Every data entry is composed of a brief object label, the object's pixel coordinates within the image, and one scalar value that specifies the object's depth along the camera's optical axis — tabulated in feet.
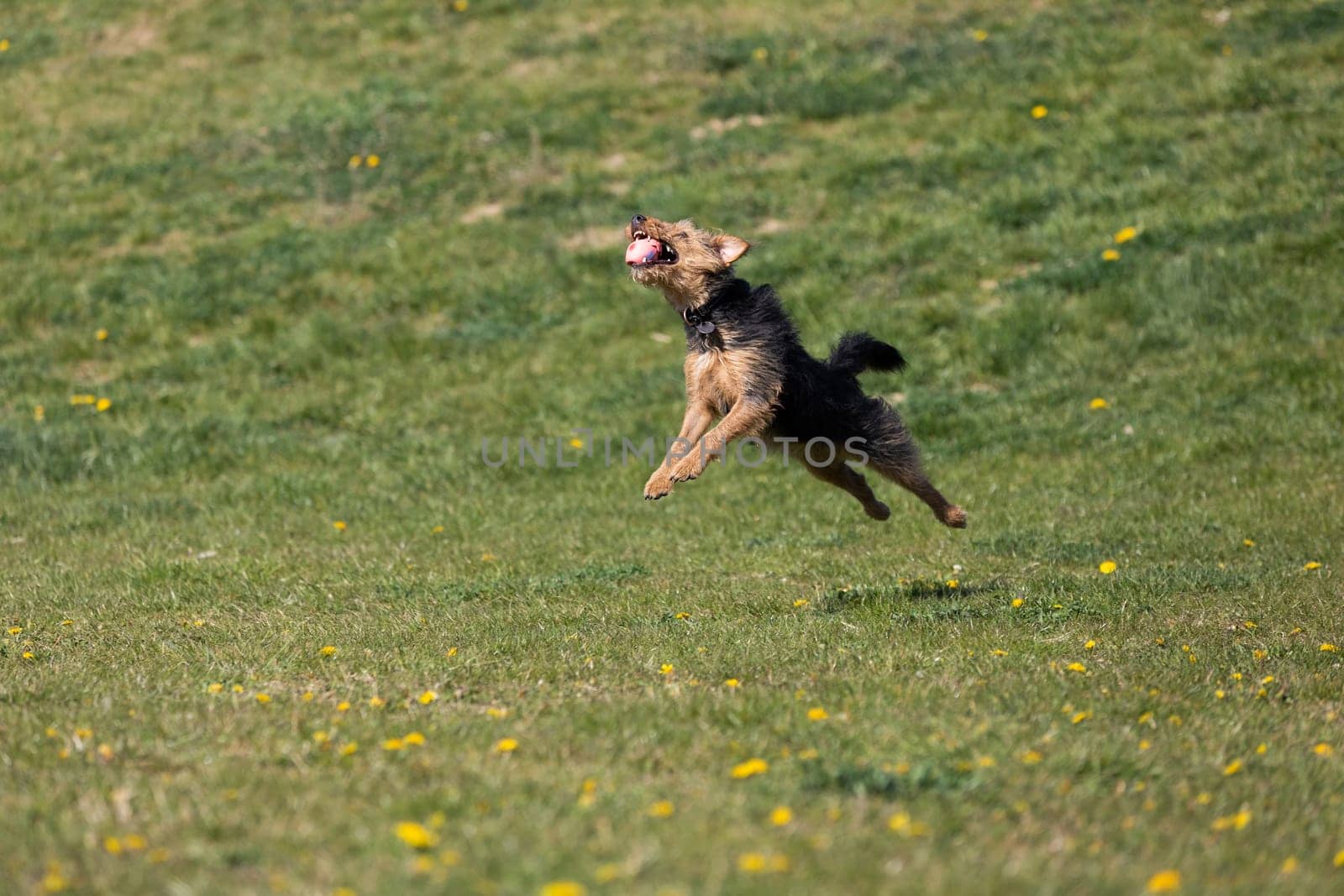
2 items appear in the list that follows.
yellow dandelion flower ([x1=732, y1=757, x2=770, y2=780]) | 25.88
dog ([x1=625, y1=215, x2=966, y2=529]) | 45.11
